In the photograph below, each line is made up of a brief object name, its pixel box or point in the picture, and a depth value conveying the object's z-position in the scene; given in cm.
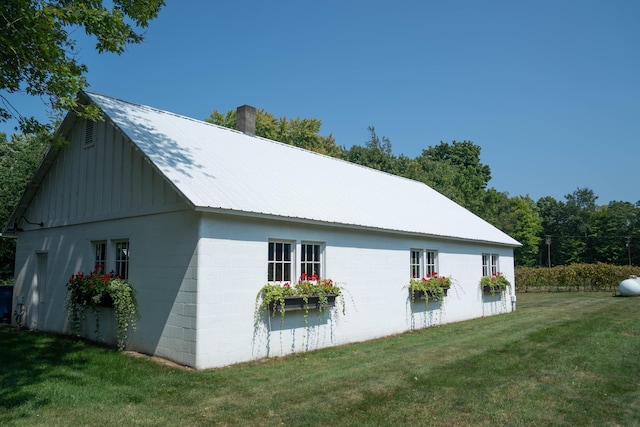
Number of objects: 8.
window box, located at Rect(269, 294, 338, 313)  934
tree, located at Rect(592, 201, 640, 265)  5841
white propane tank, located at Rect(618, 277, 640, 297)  2406
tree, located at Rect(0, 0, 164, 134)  762
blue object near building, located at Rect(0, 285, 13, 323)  1495
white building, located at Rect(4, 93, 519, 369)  866
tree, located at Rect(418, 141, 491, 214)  5362
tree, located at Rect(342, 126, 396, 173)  3850
